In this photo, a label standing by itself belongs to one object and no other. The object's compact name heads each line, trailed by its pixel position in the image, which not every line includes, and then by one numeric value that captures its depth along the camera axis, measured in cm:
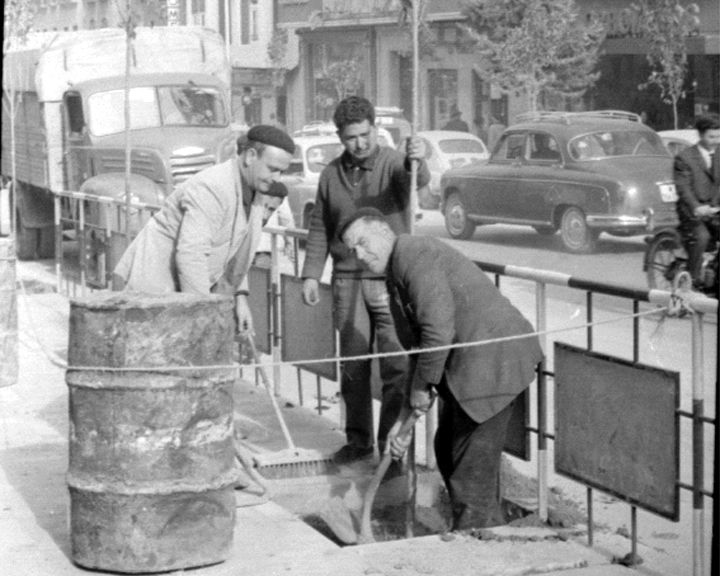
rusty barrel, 461
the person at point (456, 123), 1712
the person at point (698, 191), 1105
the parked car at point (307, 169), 1739
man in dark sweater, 607
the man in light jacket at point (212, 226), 543
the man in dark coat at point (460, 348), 496
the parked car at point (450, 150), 1841
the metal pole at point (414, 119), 601
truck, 1600
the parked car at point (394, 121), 1628
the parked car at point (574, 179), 1500
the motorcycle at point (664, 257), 1173
